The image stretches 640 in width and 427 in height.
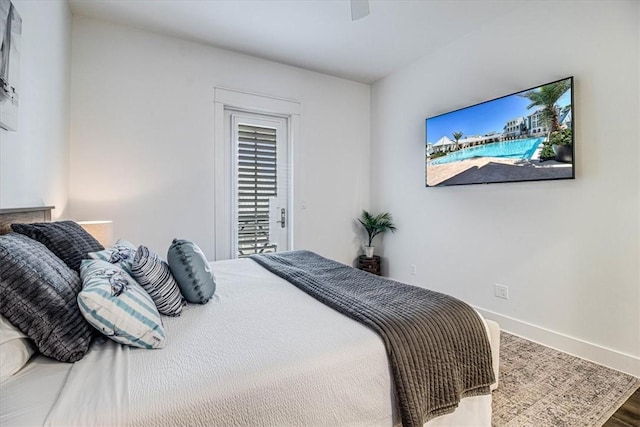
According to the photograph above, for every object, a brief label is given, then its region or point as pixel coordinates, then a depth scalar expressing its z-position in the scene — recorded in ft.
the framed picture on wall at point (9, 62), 4.52
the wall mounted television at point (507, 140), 7.53
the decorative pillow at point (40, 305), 2.90
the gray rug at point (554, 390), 5.29
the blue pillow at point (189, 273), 4.93
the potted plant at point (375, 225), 13.19
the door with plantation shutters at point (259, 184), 11.74
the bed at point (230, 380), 2.57
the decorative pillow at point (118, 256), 4.48
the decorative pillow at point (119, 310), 3.20
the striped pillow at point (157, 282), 4.25
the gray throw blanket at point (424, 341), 3.68
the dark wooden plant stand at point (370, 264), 13.29
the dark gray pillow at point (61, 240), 4.28
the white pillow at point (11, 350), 2.74
